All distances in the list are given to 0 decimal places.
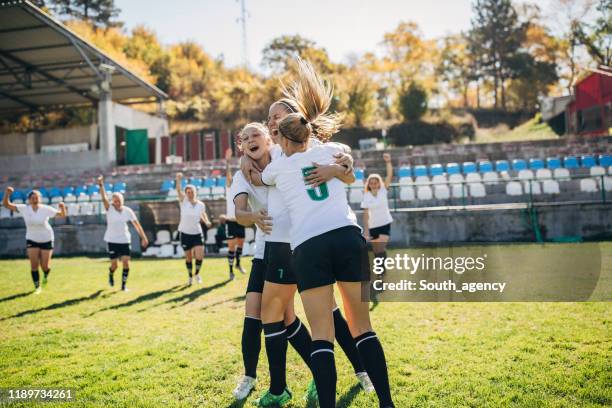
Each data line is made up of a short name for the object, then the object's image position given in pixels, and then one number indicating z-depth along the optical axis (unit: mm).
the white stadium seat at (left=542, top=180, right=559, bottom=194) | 15641
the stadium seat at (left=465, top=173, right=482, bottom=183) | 17203
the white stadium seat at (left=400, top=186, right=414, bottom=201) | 16281
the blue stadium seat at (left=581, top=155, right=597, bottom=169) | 18312
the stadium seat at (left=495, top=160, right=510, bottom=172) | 19094
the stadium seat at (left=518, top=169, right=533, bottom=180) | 17047
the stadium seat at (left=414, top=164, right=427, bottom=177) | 19381
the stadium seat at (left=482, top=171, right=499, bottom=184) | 17162
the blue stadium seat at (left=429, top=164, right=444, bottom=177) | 19125
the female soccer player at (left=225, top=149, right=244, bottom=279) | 10630
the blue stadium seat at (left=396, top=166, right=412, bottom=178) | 19469
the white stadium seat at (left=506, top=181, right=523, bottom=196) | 15992
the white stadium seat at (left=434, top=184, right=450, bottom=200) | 16219
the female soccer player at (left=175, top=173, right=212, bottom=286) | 10180
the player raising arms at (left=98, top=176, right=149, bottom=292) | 9812
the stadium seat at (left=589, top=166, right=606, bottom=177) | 17125
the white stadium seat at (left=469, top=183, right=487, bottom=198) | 16203
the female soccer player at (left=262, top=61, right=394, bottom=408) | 2910
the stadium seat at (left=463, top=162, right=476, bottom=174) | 18844
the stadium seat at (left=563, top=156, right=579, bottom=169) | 18328
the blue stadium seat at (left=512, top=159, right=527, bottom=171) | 18688
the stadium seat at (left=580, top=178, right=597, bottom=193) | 14938
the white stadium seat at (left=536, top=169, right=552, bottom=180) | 16841
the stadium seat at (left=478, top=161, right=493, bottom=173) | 18816
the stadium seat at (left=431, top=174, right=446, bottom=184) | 17453
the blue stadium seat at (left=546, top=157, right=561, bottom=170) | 18344
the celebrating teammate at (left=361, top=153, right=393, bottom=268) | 8297
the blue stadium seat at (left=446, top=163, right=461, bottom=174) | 18953
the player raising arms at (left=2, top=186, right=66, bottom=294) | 9945
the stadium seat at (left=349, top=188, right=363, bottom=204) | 16219
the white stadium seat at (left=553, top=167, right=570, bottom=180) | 17062
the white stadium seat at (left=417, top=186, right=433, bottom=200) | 16328
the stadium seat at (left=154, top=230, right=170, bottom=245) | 16062
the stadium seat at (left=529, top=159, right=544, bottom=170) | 18453
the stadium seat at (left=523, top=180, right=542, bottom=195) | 15828
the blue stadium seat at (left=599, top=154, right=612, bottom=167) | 17984
